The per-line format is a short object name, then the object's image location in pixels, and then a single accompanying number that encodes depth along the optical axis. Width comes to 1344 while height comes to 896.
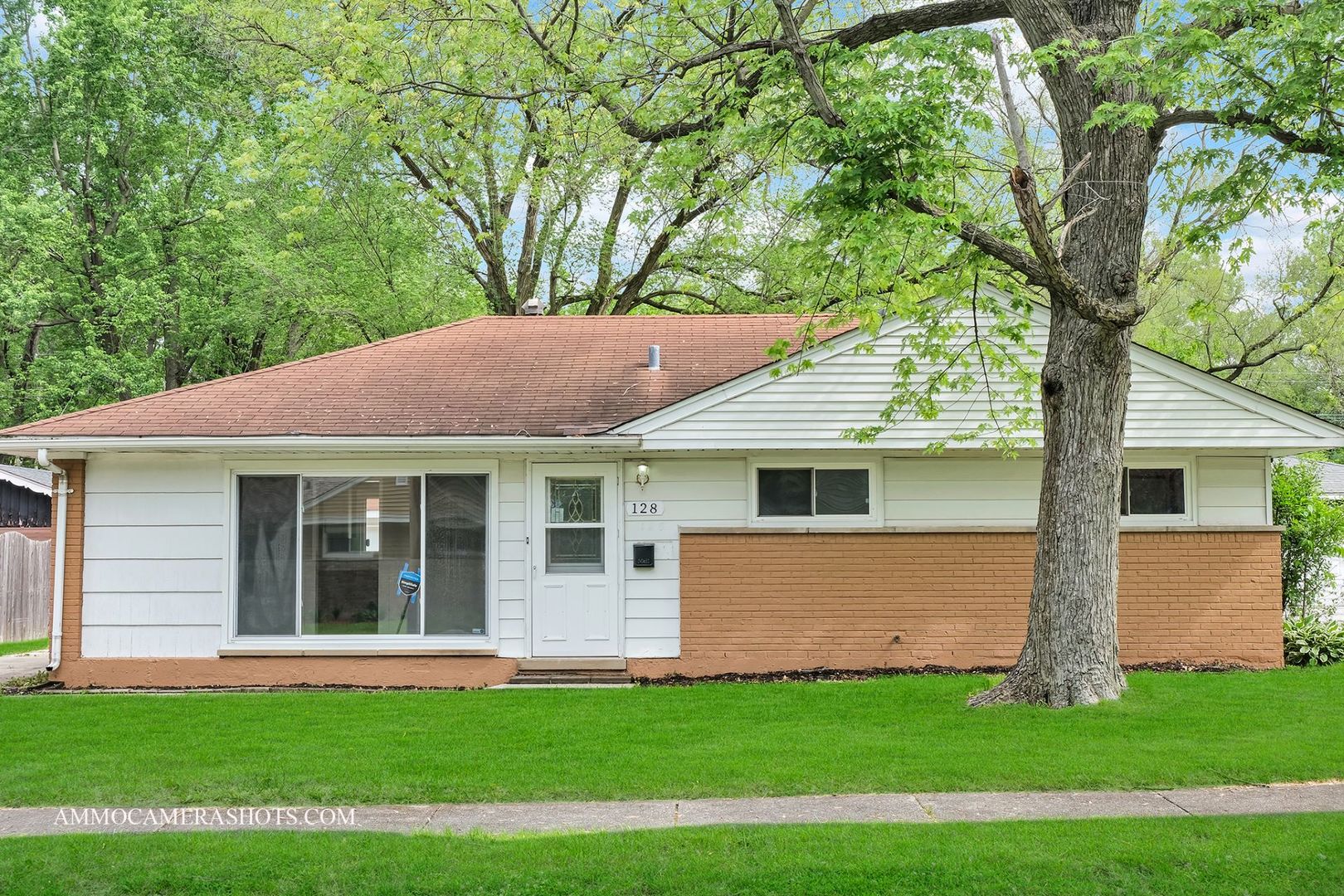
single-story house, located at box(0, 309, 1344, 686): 11.51
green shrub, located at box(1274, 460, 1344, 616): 13.20
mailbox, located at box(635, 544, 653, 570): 11.55
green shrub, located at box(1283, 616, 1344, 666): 12.02
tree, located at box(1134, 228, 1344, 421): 15.62
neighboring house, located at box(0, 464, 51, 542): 22.92
